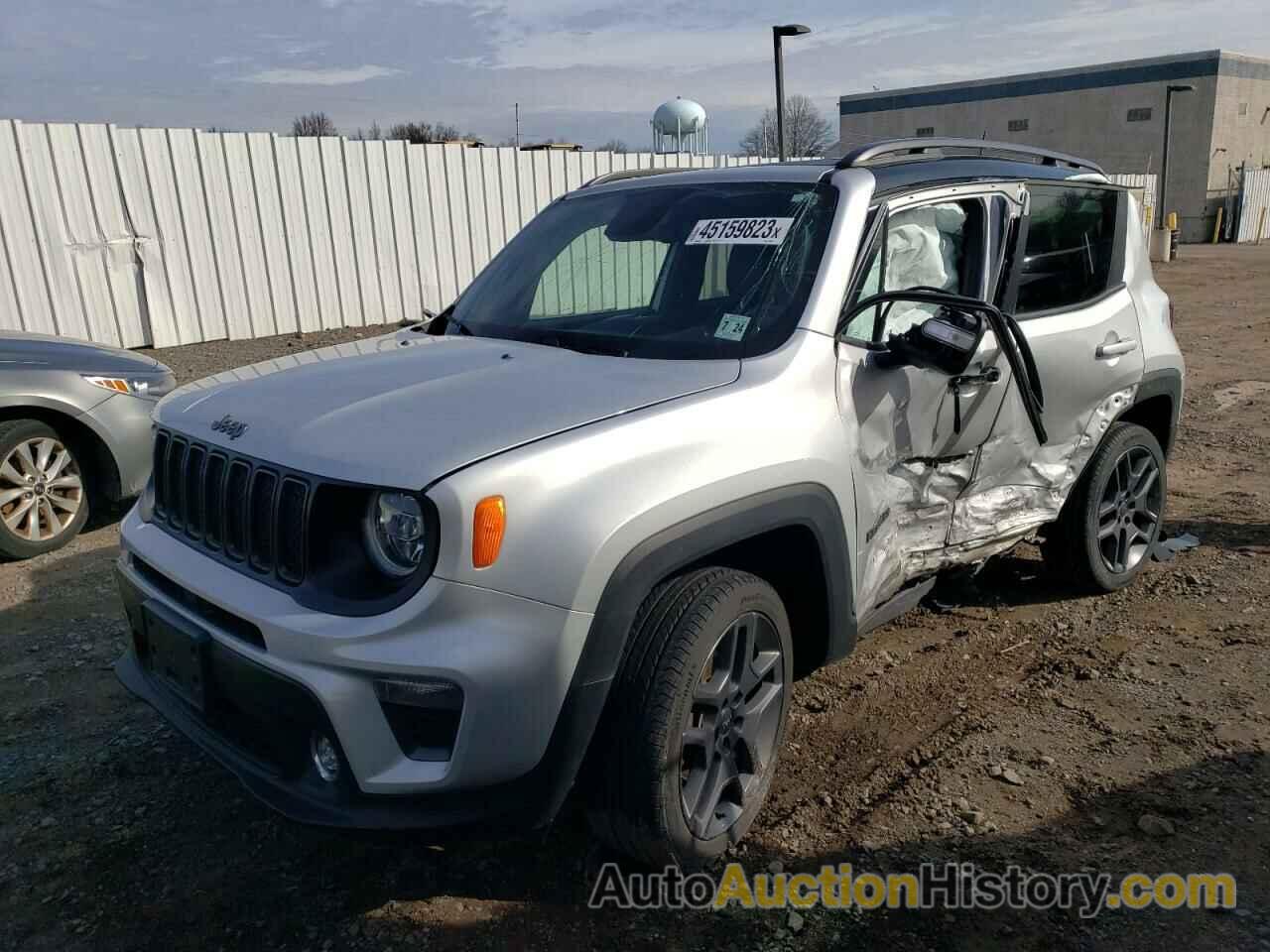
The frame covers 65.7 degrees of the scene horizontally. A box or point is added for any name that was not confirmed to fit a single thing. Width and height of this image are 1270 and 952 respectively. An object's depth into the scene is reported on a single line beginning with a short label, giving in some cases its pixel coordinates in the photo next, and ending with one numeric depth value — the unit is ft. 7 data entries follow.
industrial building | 135.74
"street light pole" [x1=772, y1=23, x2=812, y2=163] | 43.06
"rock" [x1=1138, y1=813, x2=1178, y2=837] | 9.47
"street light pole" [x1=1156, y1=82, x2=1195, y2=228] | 106.73
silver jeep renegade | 7.23
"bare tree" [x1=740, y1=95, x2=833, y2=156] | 172.65
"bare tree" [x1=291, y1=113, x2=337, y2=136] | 186.22
